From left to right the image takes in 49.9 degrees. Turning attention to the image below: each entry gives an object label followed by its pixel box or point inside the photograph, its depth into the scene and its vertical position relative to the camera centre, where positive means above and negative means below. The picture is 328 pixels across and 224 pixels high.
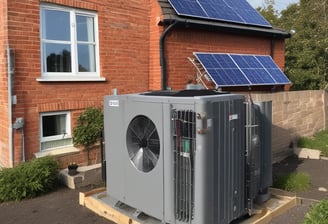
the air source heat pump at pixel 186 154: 3.78 -0.72
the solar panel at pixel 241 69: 8.70 +0.64
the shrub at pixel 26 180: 5.54 -1.36
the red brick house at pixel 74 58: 6.17 +0.74
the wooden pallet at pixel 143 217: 4.50 -1.60
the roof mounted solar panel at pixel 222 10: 8.73 +2.30
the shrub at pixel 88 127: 6.85 -0.66
